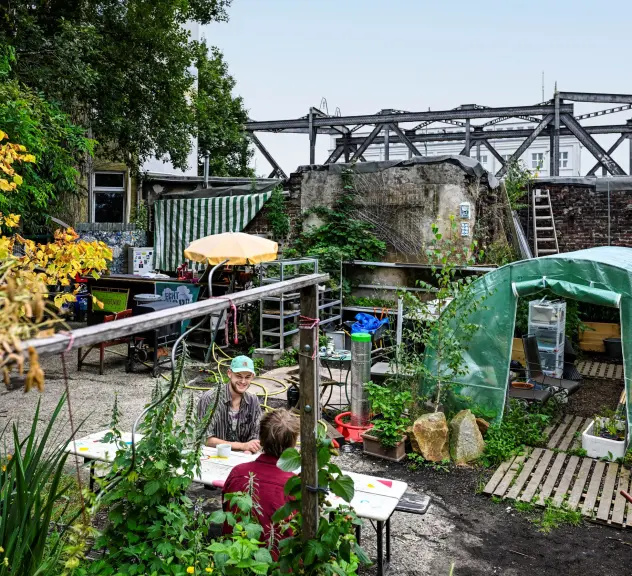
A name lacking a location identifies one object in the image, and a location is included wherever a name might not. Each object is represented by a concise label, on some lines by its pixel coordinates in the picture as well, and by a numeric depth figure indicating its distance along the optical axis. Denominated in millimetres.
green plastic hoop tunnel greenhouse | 7059
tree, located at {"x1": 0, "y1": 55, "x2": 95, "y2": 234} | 7195
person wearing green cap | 5215
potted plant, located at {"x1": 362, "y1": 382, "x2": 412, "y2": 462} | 6746
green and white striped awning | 15227
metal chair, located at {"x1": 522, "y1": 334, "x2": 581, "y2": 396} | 8984
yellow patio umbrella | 10227
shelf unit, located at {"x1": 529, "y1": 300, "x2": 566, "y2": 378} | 10188
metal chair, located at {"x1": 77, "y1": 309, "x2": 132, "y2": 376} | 10000
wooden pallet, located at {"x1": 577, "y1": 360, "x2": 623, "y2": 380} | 10920
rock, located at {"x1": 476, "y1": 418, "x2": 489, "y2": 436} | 7230
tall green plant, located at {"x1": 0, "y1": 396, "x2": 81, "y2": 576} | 2758
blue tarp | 11008
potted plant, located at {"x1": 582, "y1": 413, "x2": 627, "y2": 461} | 6793
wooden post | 2930
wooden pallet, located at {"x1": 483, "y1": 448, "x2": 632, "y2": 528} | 5691
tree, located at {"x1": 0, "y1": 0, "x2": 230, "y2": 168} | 11438
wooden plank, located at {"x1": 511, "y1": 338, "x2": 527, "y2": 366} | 11505
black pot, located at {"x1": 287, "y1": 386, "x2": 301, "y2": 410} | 7570
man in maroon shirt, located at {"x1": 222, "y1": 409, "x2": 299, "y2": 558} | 3562
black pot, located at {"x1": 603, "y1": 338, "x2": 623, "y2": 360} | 12117
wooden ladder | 14469
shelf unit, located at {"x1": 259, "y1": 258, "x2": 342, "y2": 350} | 11273
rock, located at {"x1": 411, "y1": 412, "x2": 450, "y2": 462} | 6758
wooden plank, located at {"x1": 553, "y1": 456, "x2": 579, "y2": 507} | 5883
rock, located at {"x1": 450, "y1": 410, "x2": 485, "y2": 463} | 6775
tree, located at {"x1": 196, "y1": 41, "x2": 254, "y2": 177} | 17369
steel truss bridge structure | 15367
